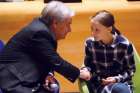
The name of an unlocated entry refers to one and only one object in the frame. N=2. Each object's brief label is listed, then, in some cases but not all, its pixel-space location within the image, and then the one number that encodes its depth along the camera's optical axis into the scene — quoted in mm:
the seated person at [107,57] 5419
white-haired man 4794
